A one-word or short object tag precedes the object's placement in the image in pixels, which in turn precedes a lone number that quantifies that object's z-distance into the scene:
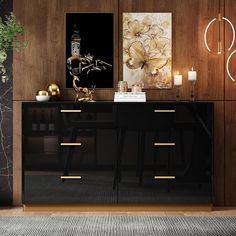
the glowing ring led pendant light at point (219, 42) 5.37
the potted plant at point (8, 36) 4.98
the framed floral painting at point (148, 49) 5.38
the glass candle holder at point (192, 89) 5.36
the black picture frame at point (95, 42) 5.38
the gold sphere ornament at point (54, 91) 5.26
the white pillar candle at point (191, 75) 5.29
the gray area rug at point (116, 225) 4.37
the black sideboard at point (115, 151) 5.09
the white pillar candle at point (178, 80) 5.29
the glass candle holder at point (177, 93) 5.36
